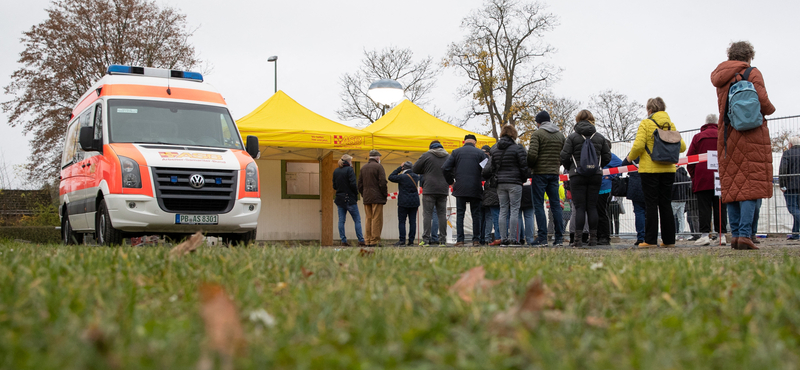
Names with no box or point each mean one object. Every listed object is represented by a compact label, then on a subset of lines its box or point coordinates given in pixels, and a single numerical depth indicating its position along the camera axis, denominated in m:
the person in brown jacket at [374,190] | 13.43
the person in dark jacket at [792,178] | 11.83
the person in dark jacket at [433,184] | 12.61
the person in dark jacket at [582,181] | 9.27
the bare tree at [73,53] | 26.92
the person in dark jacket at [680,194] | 12.30
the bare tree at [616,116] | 46.69
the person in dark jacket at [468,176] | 11.78
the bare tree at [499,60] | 35.31
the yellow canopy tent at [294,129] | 13.54
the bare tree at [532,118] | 34.50
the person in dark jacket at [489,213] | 12.10
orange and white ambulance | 8.28
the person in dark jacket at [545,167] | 10.28
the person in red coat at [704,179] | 10.16
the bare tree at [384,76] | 38.97
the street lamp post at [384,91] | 15.52
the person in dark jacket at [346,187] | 13.84
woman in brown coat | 6.94
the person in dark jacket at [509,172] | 10.80
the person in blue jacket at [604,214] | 9.98
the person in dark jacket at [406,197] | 13.53
